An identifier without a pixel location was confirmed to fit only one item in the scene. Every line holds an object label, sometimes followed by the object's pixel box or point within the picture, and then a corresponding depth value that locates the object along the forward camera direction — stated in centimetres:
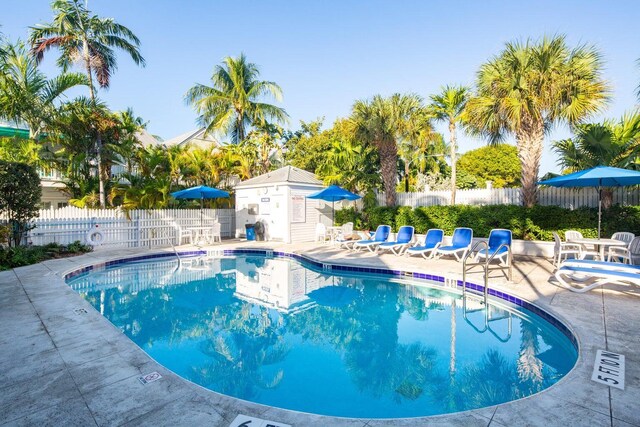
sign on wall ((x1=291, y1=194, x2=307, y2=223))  1563
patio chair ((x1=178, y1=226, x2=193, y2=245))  1540
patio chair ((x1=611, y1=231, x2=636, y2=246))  832
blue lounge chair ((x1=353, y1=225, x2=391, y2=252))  1215
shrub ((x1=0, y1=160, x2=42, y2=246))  997
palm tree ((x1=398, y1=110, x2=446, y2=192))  1374
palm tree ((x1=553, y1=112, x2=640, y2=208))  1005
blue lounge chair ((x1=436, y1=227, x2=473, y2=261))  998
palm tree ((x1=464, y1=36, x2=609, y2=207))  1020
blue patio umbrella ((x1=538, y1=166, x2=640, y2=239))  727
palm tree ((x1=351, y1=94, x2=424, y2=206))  1375
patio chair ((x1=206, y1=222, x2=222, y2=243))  1534
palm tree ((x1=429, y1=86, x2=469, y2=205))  1350
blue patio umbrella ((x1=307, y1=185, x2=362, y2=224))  1339
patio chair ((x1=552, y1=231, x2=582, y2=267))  809
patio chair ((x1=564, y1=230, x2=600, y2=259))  897
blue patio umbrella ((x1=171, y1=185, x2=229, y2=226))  1400
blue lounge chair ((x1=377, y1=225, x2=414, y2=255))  1151
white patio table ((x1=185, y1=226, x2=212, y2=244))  1495
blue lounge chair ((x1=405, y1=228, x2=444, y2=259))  1055
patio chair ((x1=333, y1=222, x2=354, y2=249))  1287
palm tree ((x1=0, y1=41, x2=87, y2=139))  1218
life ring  1258
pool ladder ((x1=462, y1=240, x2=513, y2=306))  654
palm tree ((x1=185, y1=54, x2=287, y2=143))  2084
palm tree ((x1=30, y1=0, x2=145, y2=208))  1477
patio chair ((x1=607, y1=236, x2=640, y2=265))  703
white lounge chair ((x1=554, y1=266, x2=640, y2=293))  570
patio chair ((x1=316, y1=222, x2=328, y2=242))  1505
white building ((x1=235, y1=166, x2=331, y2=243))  1555
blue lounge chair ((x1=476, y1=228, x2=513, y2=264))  908
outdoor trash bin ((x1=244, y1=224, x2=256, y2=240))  1647
